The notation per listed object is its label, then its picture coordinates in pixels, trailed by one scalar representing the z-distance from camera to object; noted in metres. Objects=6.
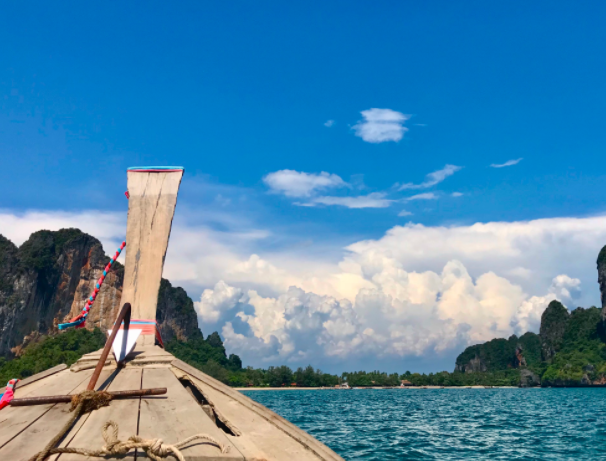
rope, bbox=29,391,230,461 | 2.75
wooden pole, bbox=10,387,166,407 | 3.80
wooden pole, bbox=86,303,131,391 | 3.84
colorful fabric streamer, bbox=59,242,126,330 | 6.42
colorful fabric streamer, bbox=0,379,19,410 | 3.91
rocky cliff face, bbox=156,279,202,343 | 149.38
